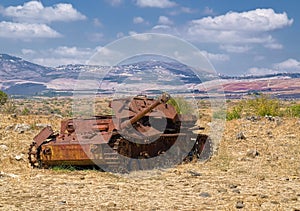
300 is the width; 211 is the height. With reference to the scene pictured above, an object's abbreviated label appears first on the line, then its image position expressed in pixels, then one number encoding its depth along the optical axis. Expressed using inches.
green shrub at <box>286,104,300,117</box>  1421.8
